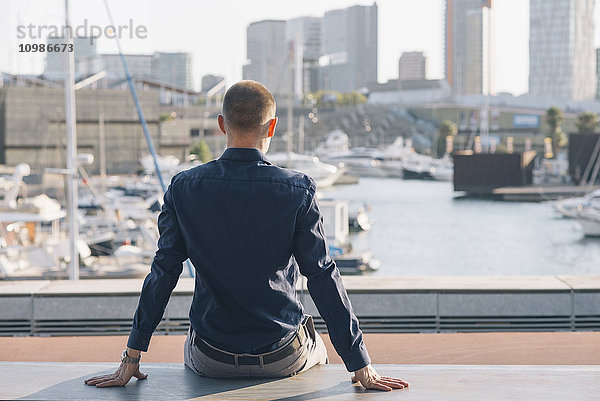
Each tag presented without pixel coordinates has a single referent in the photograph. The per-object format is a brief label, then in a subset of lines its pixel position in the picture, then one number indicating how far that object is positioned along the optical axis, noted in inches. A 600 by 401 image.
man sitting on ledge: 82.2
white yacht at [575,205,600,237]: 1349.7
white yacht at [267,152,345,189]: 2159.2
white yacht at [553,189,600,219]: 1384.1
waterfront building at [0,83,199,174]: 2108.8
